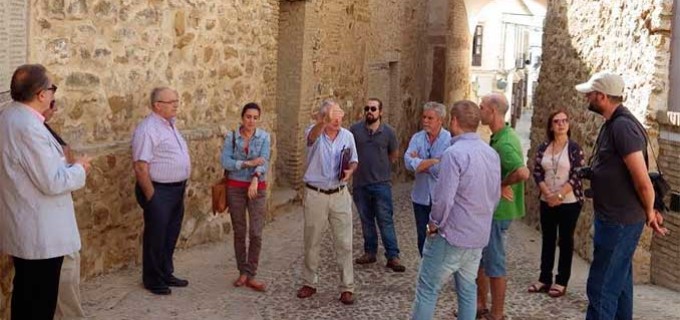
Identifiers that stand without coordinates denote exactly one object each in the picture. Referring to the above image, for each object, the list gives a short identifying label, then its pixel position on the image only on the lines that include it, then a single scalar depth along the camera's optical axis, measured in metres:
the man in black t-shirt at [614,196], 4.96
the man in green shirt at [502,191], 5.73
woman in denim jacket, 6.73
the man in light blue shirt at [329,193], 6.43
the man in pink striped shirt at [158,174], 6.33
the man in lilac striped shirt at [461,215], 4.93
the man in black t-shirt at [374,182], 7.82
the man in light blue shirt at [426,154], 7.02
